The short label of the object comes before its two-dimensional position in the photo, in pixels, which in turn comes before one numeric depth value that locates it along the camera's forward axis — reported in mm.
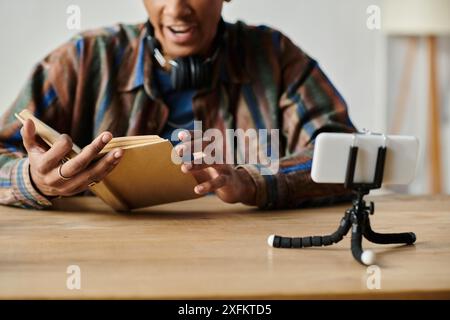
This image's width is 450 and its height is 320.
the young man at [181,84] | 1824
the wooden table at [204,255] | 854
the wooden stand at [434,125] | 3840
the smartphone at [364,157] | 994
